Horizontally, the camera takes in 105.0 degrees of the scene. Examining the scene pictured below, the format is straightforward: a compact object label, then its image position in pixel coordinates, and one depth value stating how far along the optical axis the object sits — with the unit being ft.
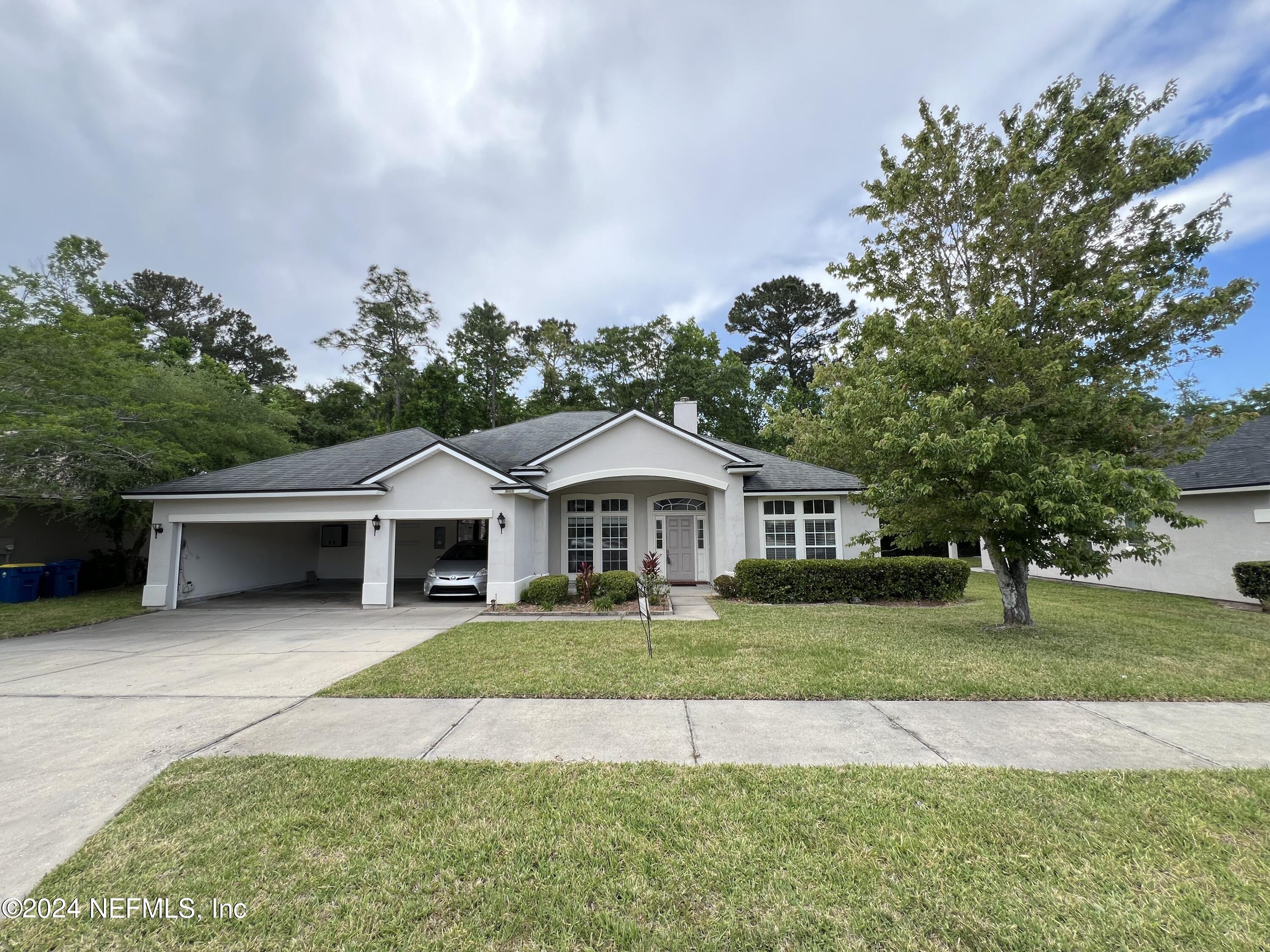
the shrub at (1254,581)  35.12
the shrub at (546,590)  37.58
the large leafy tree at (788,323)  116.78
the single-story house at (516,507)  39.55
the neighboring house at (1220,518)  37.99
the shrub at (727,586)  40.55
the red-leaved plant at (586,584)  38.47
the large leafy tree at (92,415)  31.96
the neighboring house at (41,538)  46.34
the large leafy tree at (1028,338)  24.54
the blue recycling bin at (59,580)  44.78
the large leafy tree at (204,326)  111.45
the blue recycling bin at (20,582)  40.96
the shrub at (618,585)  37.47
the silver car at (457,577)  41.91
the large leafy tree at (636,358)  106.63
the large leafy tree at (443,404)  105.70
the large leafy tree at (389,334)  105.91
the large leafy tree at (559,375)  110.01
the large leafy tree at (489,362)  114.01
